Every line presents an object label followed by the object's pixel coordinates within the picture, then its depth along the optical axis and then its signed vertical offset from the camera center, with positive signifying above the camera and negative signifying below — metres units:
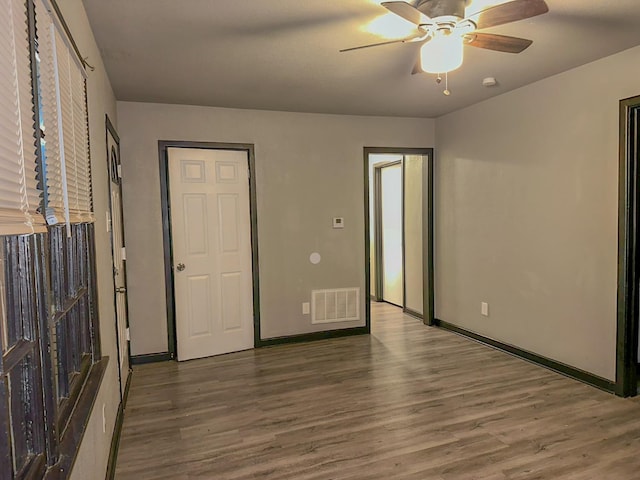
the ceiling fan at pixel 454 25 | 1.94 +0.95
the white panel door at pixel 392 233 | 6.21 -0.22
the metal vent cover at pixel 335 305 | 4.78 -0.97
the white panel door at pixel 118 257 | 3.16 -0.28
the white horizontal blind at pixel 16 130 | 0.93 +0.23
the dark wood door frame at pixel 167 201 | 4.11 +0.21
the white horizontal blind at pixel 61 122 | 1.37 +0.38
